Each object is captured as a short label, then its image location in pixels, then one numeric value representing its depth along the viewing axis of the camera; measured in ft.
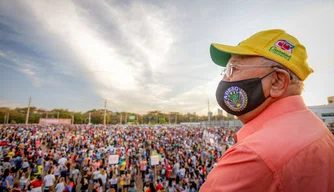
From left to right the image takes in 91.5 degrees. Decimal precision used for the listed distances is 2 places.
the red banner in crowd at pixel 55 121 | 180.95
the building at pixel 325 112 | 142.45
